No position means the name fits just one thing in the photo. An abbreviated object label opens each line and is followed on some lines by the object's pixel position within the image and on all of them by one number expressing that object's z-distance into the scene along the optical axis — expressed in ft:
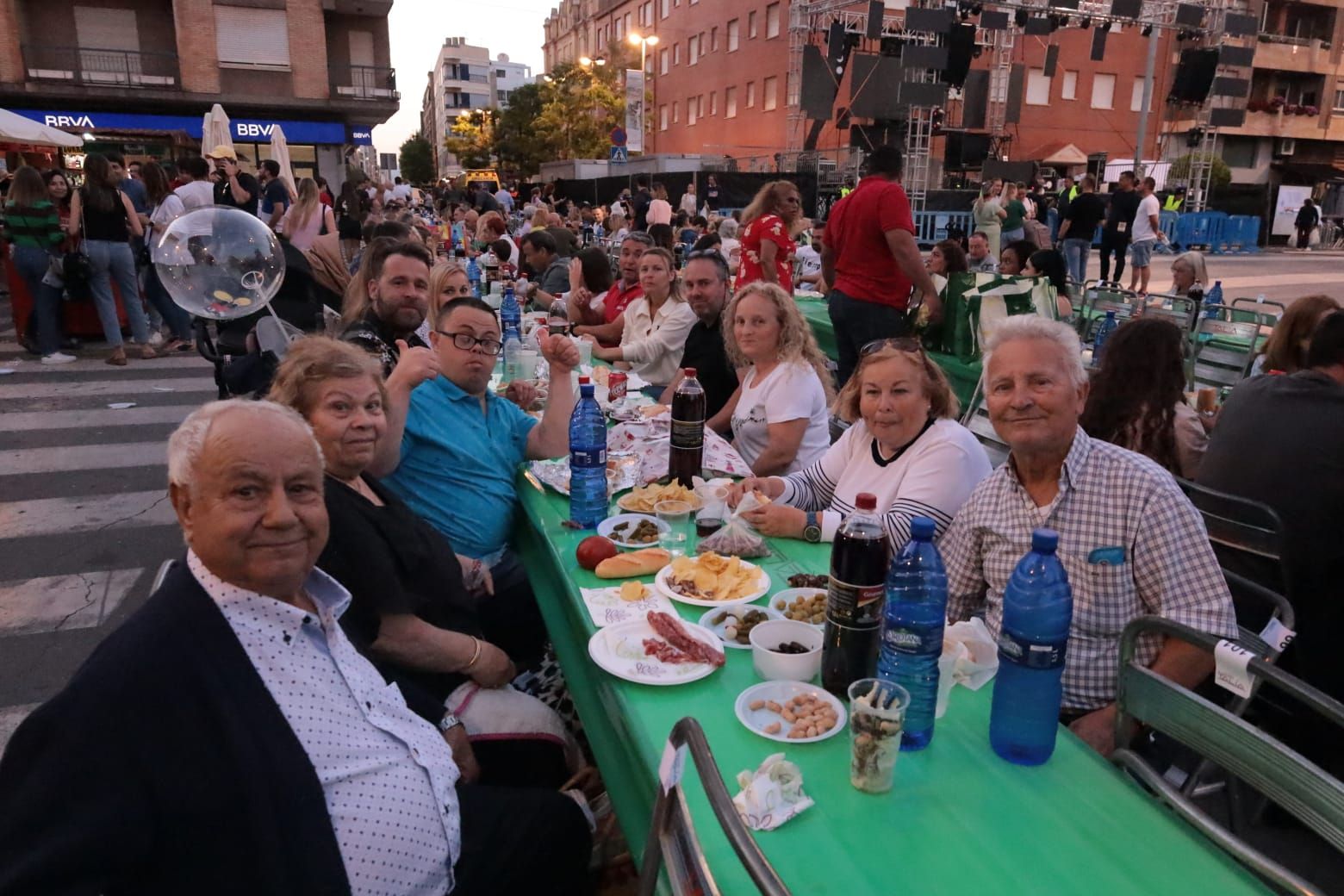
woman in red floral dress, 22.76
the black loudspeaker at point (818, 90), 80.94
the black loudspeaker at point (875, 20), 69.50
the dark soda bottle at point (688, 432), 9.52
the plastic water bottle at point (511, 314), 19.66
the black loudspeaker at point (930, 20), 66.44
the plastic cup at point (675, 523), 8.54
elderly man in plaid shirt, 6.26
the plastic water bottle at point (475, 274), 28.58
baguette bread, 7.70
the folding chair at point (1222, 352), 17.72
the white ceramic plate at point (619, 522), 8.56
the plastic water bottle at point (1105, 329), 18.79
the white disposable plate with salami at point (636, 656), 5.97
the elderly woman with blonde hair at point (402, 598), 7.02
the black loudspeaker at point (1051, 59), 90.63
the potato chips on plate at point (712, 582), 7.16
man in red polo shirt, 21.67
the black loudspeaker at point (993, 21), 68.59
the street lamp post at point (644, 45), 133.57
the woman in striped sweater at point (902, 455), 8.10
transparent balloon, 12.42
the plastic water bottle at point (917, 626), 5.02
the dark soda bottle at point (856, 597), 5.30
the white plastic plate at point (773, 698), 5.34
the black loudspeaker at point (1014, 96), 94.53
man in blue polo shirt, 10.06
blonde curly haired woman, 11.80
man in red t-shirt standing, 18.03
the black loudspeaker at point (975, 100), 90.63
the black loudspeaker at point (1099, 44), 77.77
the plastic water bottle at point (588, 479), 9.07
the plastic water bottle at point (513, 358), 16.53
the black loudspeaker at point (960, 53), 68.85
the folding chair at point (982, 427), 13.19
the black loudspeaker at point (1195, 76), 79.51
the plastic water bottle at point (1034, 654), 4.88
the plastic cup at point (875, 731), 4.64
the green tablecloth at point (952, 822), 4.20
